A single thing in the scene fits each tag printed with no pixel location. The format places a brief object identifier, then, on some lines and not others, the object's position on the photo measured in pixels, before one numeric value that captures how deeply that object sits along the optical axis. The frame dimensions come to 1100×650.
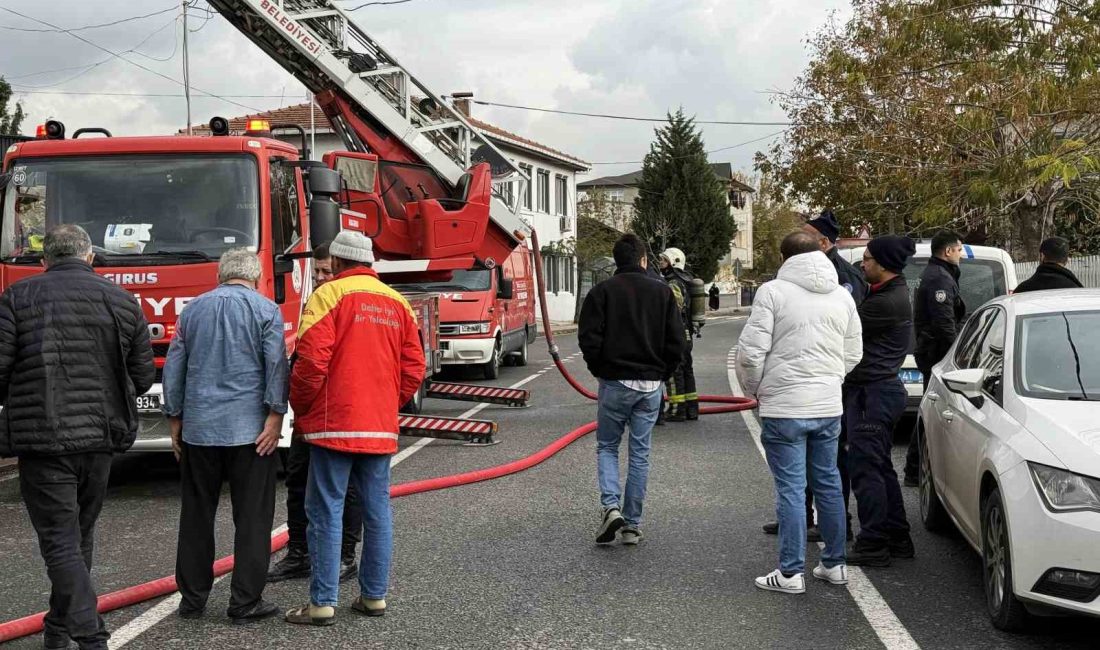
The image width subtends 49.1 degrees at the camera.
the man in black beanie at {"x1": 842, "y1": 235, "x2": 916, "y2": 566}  6.61
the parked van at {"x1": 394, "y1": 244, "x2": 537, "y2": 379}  17.49
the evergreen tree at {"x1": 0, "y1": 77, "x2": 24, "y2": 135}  30.19
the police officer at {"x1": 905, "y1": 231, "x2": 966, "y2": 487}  9.14
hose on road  5.28
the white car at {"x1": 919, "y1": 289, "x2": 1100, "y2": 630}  4.71
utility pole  29.36
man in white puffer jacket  6.06
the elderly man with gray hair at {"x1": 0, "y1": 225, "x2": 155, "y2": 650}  5.01
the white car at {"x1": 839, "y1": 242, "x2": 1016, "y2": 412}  12.03
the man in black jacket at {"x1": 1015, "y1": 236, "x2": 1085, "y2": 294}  9.19
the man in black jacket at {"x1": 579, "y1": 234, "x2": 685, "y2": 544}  7.12
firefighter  12.87
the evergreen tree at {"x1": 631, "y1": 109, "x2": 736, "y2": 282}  65.94
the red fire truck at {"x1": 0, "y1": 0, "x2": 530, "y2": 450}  8.77
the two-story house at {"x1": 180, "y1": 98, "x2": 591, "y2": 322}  46.84
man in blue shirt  5.55
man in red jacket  5.42
